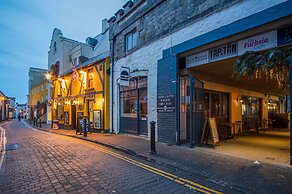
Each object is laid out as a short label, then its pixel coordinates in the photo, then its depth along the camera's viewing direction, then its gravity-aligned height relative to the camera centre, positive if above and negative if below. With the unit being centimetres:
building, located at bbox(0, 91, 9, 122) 4076 -122
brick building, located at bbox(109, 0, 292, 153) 645 +215
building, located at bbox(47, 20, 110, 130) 1388 +192
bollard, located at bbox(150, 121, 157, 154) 704 -126
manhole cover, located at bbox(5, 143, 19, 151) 862 -204
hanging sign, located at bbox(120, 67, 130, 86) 1105 +163
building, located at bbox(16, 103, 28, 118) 8576 -179
